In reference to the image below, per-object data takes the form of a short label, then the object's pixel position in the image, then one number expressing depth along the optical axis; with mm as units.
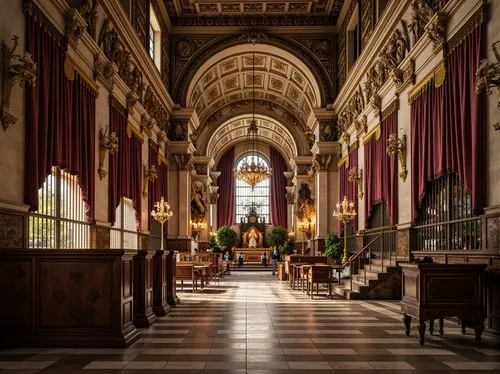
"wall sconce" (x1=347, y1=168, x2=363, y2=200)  20125
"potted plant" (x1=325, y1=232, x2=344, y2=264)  20359
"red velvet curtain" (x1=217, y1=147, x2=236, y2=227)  42750
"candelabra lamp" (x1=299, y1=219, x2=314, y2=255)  31630
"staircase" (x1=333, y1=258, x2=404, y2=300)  14477
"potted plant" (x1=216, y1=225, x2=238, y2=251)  38062
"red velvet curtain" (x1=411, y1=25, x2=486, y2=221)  9320
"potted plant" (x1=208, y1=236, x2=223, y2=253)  34188
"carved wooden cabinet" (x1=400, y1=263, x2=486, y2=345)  7902
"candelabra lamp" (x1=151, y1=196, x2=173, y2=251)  19781
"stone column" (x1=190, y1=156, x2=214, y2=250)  31188
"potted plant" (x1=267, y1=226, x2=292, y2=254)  38750
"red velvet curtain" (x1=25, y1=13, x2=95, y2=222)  9375
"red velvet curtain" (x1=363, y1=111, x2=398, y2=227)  15129
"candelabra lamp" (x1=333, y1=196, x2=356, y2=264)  19961
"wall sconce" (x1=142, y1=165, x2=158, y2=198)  19973
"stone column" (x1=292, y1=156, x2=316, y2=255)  32156
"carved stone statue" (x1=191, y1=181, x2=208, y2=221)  31125
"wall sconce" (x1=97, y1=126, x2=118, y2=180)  13930
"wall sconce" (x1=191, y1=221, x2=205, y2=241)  31547
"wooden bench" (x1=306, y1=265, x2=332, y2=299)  15750
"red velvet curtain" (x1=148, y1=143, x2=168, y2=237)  21141
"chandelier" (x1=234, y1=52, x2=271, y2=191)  31516
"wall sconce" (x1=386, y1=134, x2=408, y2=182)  14211
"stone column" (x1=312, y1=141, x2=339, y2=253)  25812
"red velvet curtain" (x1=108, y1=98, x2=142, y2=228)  15008
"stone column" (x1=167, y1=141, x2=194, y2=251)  25844
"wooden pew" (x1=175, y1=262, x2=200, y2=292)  17364
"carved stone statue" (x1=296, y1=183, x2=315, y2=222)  32094
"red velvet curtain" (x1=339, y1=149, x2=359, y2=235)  21058
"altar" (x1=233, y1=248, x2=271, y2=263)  40188
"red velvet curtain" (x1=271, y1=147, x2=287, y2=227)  42469
